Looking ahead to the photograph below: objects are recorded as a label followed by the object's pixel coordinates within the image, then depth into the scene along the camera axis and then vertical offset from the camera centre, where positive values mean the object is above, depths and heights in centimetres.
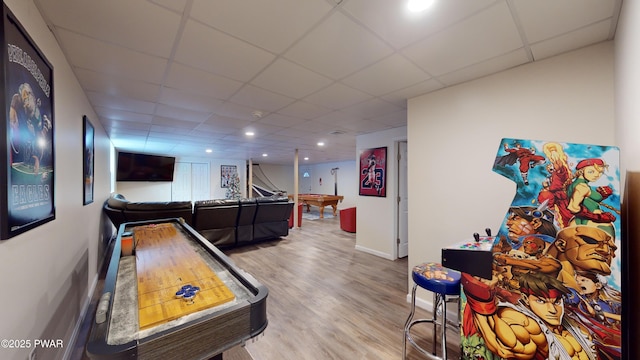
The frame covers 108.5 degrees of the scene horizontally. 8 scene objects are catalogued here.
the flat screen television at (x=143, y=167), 698 +36
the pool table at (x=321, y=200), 825 -79
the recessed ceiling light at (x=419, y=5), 121 +94
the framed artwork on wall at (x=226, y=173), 956 +23
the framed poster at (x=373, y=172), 419 +14
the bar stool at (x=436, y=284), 162 -76
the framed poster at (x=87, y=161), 240 +18
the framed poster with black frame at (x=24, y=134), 95 +21
